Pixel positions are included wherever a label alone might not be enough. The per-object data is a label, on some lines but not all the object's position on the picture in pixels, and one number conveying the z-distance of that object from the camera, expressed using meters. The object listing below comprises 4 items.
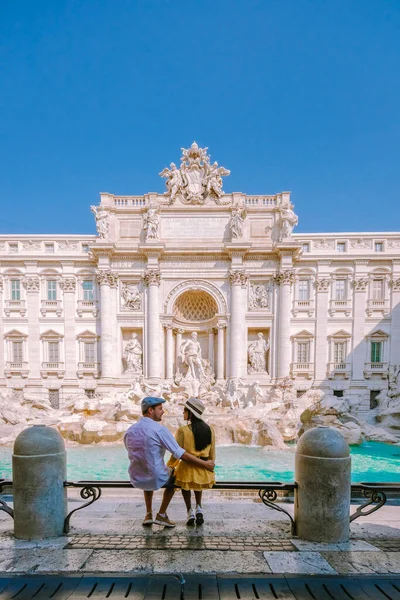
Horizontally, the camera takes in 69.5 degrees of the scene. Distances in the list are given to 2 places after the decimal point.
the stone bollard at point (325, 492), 2.83
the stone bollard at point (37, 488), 2.90
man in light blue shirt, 3.06
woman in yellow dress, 3.12
